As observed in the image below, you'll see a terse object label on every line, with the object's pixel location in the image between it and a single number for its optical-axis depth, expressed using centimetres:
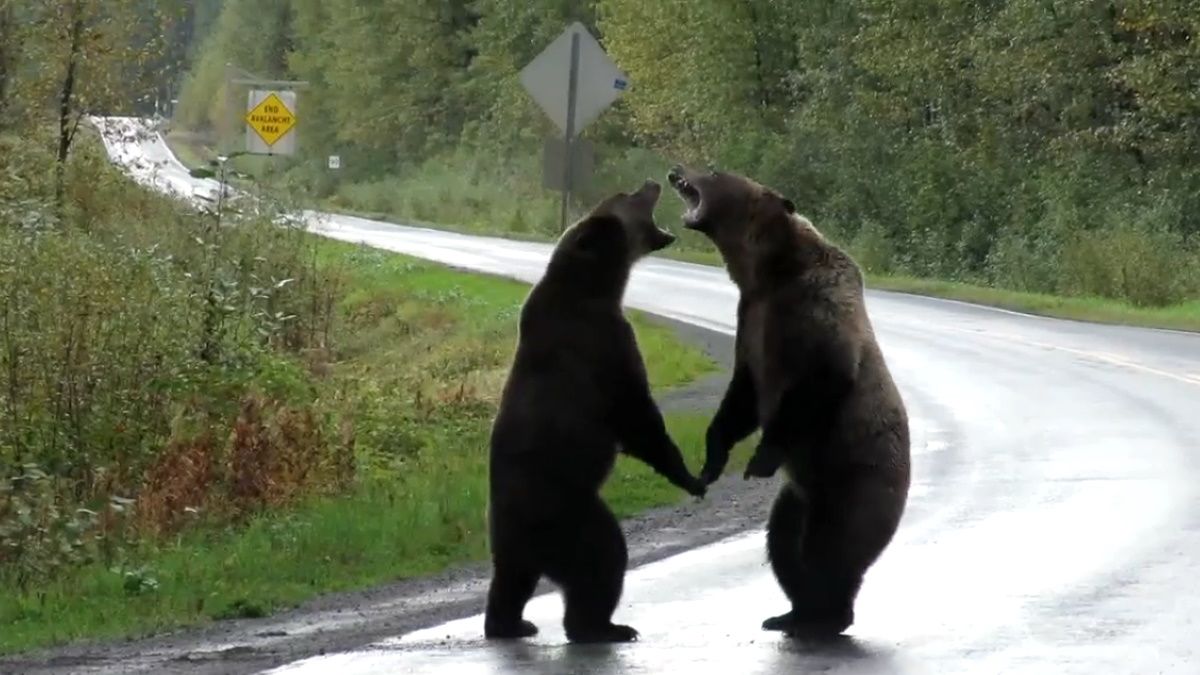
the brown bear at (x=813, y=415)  1605
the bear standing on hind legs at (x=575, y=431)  1619
